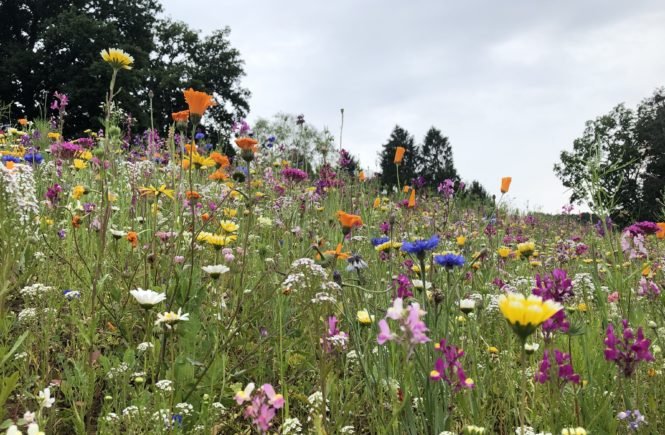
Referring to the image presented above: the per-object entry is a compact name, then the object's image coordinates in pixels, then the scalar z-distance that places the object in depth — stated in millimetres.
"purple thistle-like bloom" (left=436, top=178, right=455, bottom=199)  3912
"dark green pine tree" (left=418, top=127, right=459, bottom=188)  57766
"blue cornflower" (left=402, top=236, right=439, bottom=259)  1636
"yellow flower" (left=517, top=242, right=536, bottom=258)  2184
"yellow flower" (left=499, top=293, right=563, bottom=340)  932
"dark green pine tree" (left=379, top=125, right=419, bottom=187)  47928
